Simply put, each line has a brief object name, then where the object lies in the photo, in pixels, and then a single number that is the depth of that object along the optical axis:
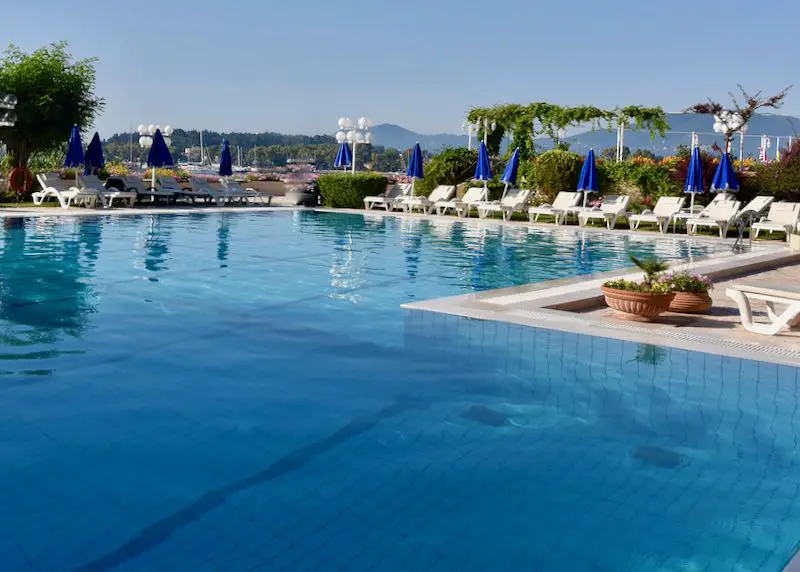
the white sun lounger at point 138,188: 22.31
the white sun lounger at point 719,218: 17.05
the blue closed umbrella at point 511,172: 21.58
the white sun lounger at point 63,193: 20.02
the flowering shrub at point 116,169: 29.11
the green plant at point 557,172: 22.92
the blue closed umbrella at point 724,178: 19.16
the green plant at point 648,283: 7.26
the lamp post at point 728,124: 27.25
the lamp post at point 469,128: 27.44
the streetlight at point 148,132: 24.34
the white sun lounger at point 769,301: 6.64
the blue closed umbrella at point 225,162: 24.92
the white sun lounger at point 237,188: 24.48
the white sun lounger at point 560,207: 19.61
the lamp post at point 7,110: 19.89
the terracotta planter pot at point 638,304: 7.12
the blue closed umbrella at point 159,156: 22.16
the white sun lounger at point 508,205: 20.33
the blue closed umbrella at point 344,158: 26.52
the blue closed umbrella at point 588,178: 20.08
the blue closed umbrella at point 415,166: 23.24
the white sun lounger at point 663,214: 17.95
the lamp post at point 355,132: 25.84
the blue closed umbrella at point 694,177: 18.95
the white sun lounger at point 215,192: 23.58
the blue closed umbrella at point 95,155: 22.03
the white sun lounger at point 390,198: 23.30
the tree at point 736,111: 26.83
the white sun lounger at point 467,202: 21.60
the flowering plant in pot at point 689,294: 7.55
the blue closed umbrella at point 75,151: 20.44
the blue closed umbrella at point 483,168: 21.89
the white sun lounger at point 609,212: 18.77
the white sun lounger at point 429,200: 22.42
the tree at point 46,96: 23.20
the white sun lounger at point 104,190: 20.52
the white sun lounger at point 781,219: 16.31
